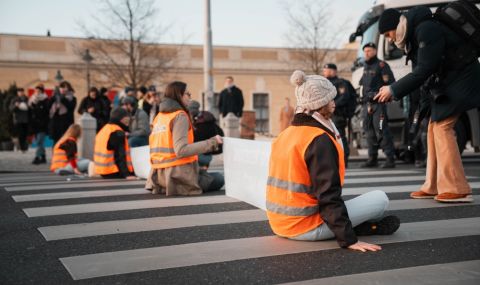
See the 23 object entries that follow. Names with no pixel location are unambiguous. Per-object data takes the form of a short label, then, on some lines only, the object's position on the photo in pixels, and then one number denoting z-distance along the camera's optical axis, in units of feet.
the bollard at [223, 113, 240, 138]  50.37
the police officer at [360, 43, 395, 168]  32.37
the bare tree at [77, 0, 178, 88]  91.15
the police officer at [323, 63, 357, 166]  34.81
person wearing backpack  17.48
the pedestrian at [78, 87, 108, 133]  48.19
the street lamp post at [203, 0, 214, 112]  58.13
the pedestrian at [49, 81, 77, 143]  46.39
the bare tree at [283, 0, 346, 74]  97.09
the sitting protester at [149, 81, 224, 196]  21.24
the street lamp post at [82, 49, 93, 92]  77.96
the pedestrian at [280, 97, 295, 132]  76.82
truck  33.73
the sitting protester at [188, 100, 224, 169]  30.35
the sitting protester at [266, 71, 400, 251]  12.25
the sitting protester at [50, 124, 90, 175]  34.35
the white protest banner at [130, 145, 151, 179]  27.30
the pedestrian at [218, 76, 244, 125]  53.98
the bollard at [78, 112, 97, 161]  44.73
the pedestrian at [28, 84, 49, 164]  47.11
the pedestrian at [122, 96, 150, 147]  36.35
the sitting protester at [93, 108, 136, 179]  29.07
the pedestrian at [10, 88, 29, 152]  51.75
